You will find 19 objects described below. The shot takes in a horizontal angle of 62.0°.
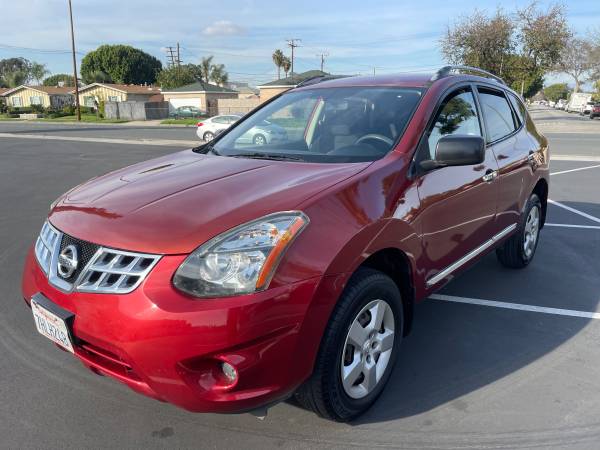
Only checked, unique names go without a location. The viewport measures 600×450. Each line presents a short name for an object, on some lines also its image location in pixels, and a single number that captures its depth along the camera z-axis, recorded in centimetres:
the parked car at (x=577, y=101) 6020
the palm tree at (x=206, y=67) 8038
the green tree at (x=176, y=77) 7550
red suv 198
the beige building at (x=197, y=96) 5753
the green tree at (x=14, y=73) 8848
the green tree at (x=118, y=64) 8444
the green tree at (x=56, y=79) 10738
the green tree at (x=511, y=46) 3212
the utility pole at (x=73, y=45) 4549
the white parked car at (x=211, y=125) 2219
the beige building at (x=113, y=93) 6519
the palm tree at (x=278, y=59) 8206
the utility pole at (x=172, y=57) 8320
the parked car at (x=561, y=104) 8129
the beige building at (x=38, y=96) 7594
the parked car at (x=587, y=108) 4675
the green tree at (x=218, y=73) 8081
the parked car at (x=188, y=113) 5112
